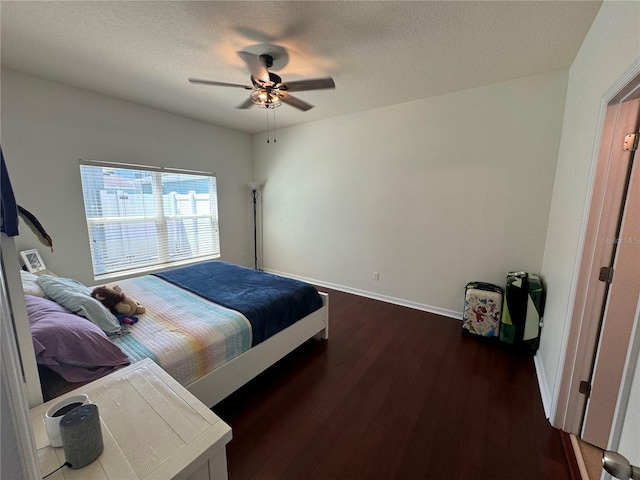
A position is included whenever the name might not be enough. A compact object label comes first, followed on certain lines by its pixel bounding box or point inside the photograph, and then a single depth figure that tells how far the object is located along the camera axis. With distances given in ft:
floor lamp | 16.26
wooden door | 4.34
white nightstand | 2.71
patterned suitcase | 8.48
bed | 4.18
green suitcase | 7.55
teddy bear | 6.07
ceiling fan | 6.26
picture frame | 8.21
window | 10.47
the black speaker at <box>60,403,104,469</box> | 2.63
